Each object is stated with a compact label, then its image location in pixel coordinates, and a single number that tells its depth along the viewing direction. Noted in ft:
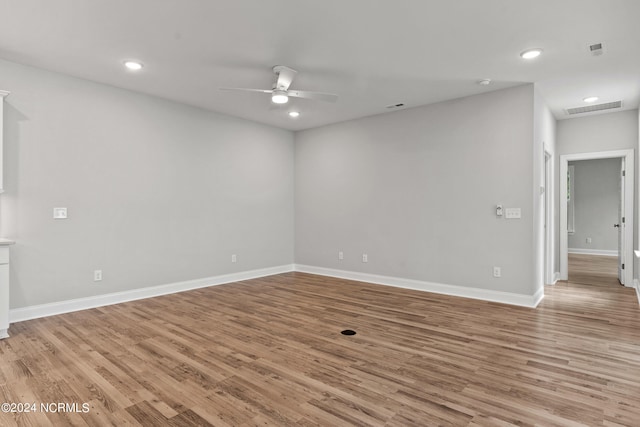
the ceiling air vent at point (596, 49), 11.05
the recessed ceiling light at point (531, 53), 11.43
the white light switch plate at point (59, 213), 13.47
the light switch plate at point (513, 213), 14.98
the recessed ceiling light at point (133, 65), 12.49
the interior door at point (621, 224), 18.75
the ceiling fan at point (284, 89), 12.25
